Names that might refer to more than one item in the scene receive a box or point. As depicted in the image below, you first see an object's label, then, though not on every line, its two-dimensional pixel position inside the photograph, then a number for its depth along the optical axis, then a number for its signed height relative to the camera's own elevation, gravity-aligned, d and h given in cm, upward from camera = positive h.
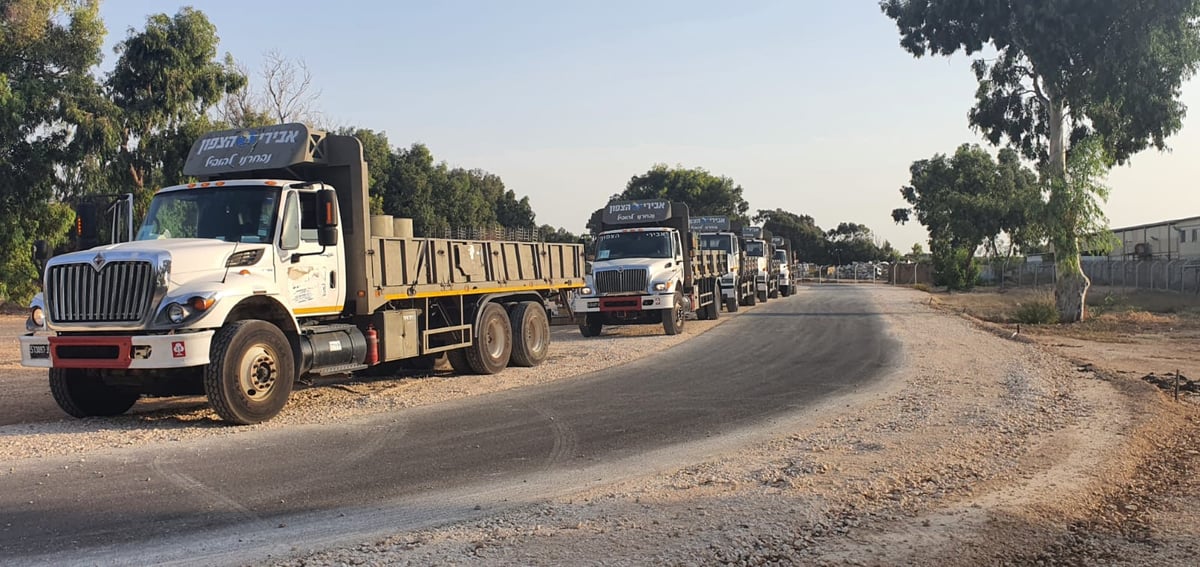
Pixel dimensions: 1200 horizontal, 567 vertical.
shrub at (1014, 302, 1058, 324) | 2584 -146
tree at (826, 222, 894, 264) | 10250 +236
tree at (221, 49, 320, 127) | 3797 +766
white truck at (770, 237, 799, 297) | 4552 +30
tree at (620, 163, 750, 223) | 7812 +741
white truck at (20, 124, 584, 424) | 920 +0
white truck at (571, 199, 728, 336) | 2111 +16
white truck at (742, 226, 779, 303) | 3778 +57
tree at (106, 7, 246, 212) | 3319 +765
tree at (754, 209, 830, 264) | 10350 +389
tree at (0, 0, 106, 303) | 3098 +635
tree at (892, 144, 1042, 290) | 5444 +400
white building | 5131 +126
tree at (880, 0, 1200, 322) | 2525 +593
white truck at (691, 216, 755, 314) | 3041 +61
